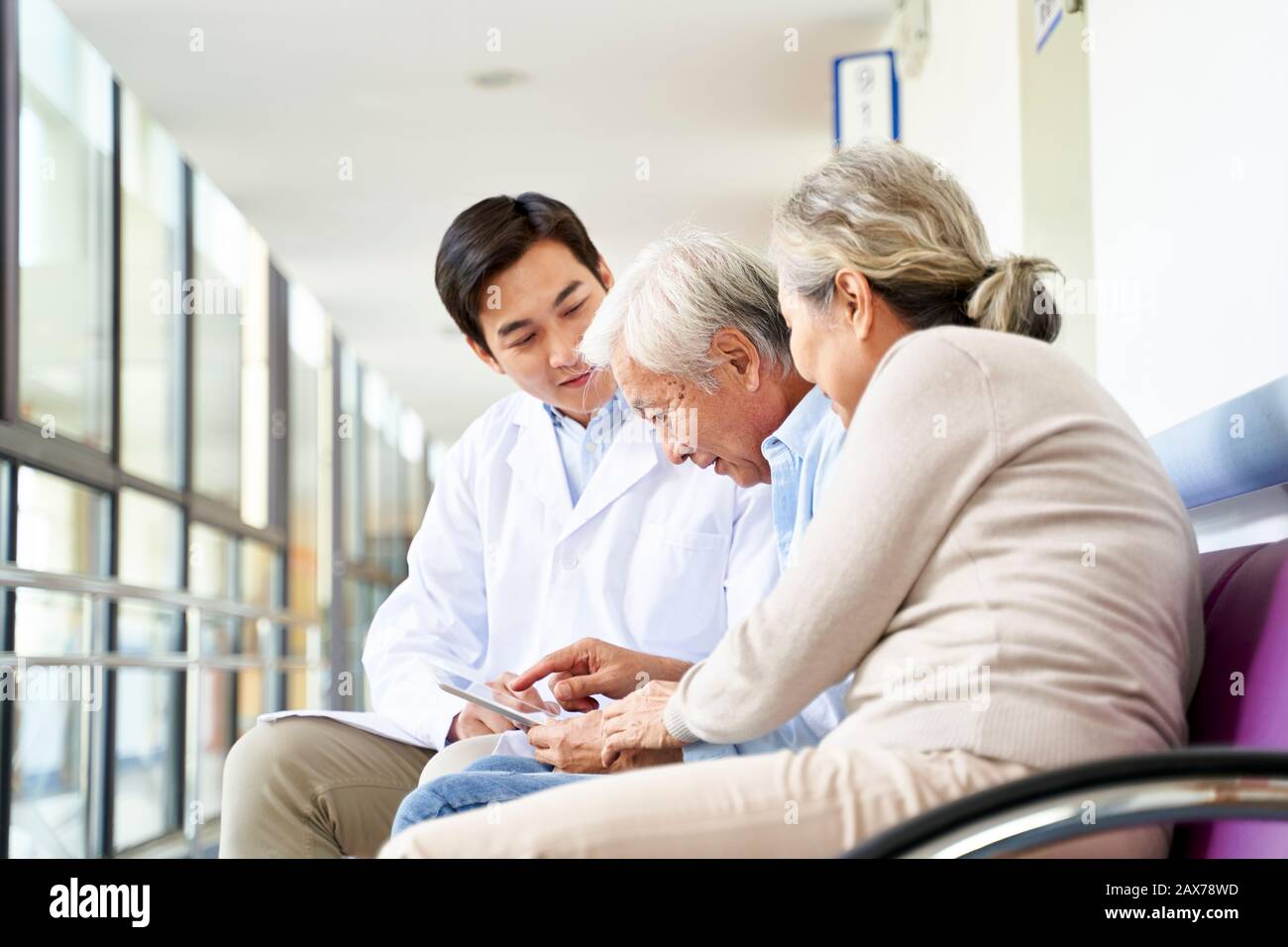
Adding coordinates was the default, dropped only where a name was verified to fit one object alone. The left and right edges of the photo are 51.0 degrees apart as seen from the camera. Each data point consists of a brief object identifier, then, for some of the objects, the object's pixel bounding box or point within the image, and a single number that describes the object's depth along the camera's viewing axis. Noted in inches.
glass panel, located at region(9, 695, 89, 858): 174.7
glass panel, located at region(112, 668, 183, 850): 224.5
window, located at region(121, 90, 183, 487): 243.8
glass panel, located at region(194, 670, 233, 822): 279.1
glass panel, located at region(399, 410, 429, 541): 623.2
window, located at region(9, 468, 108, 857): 175.3
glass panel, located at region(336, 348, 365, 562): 465.1
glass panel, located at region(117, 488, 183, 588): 237.3
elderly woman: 44.3
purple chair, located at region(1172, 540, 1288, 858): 44.8
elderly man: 75.7
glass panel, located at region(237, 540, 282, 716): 314.8
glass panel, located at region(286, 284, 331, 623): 388.5
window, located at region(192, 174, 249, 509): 291.1
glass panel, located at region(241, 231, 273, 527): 333.1
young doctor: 82.1
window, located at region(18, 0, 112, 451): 189.8
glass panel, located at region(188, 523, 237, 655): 278.1
